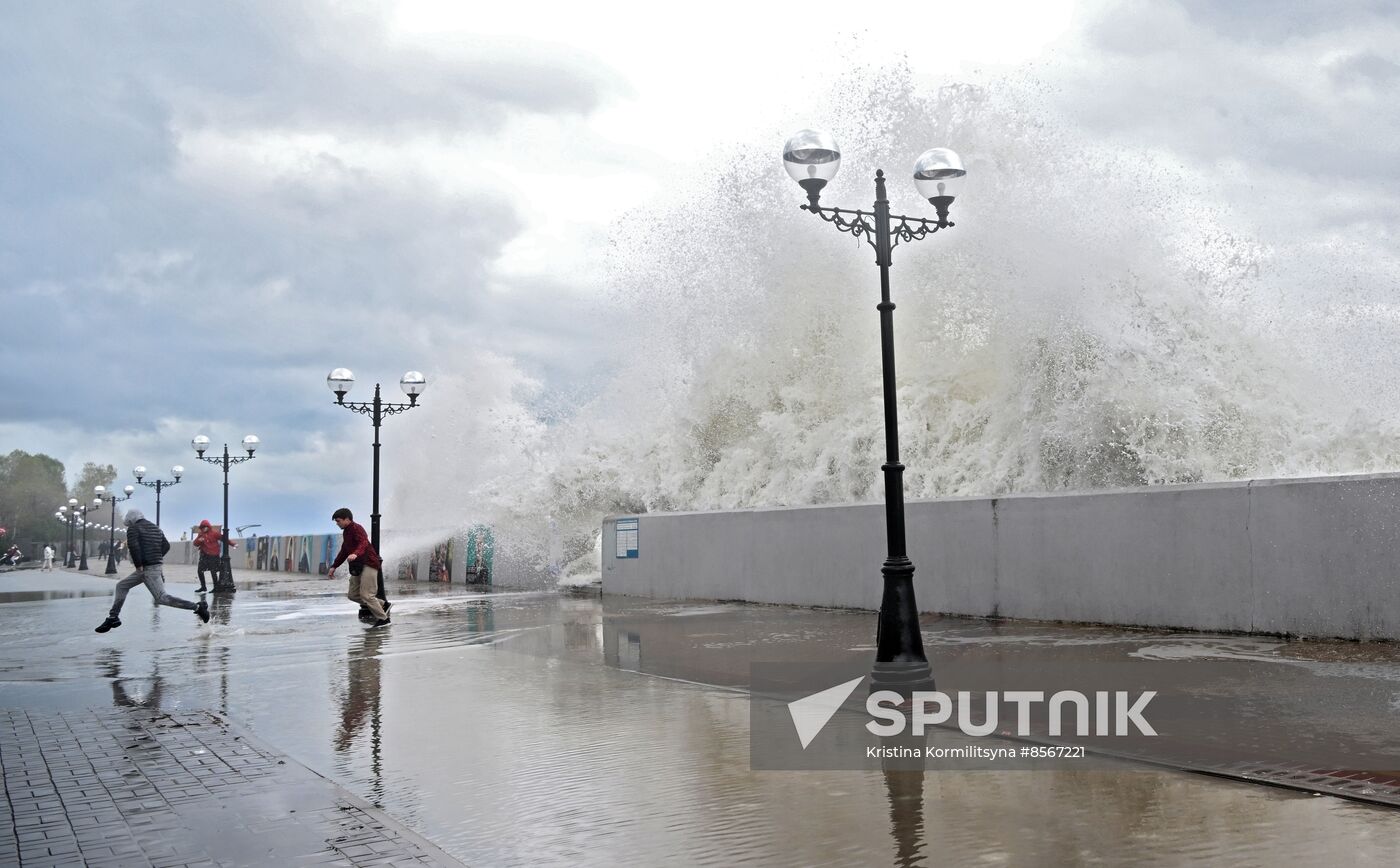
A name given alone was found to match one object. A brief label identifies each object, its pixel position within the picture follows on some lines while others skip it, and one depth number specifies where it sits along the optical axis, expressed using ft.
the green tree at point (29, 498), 419.95
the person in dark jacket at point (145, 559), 47.39
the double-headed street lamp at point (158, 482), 136.65
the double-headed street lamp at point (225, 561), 89.51
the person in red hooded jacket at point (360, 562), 48.65
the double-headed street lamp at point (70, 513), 265.32
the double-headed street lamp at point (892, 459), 26.58
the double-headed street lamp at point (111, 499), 159.92
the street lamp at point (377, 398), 67.72
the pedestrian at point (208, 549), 87.51
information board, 70.38
